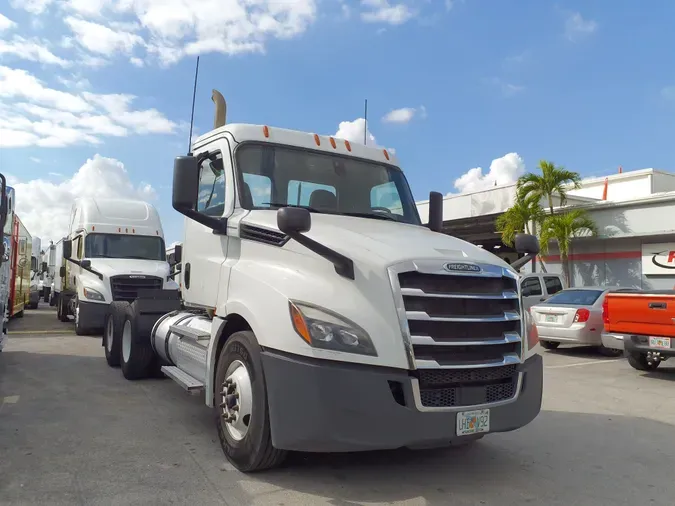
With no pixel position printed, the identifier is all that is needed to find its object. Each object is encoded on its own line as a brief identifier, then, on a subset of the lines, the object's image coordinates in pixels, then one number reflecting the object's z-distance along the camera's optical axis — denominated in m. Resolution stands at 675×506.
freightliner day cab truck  3.81
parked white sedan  12.10
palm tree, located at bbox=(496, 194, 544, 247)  23.53
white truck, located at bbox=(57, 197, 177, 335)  13.38
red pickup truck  8.87
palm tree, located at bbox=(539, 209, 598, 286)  22.55
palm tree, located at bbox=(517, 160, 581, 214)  23.23
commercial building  21.19
